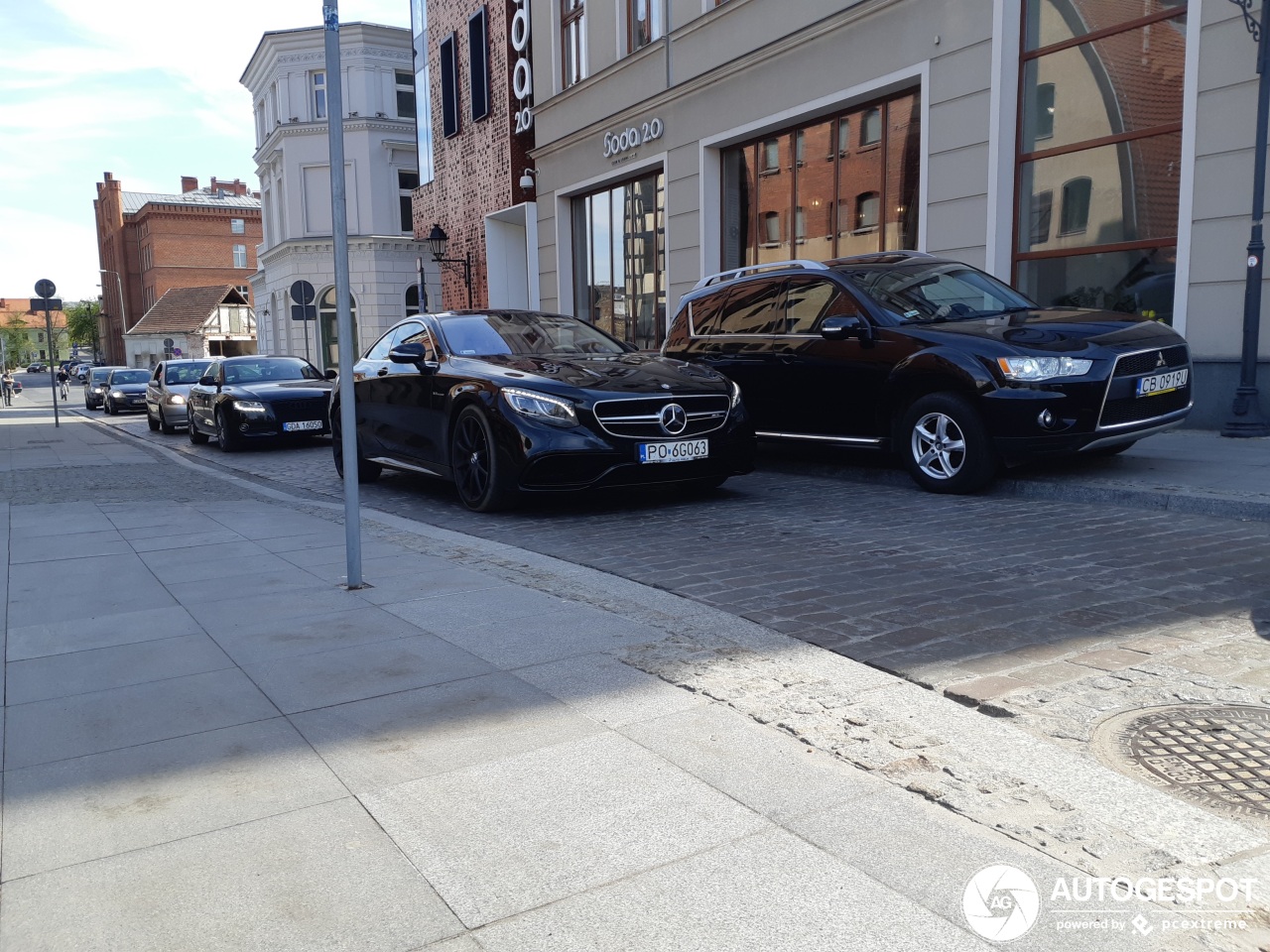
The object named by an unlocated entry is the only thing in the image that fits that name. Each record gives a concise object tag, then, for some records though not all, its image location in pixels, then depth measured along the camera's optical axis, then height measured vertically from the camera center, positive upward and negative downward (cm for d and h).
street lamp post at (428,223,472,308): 2620 +200
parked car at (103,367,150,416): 3378 -176
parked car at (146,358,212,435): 2198 -114
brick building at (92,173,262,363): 8844 +794
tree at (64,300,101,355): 12925 +188
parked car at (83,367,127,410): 3962 -189
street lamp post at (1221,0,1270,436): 933 +34
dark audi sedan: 1588 -99
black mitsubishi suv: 750 -27
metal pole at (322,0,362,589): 517 +17
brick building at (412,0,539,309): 2398 +464
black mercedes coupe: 754 -57
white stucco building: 4078 +650
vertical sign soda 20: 2323 +566
